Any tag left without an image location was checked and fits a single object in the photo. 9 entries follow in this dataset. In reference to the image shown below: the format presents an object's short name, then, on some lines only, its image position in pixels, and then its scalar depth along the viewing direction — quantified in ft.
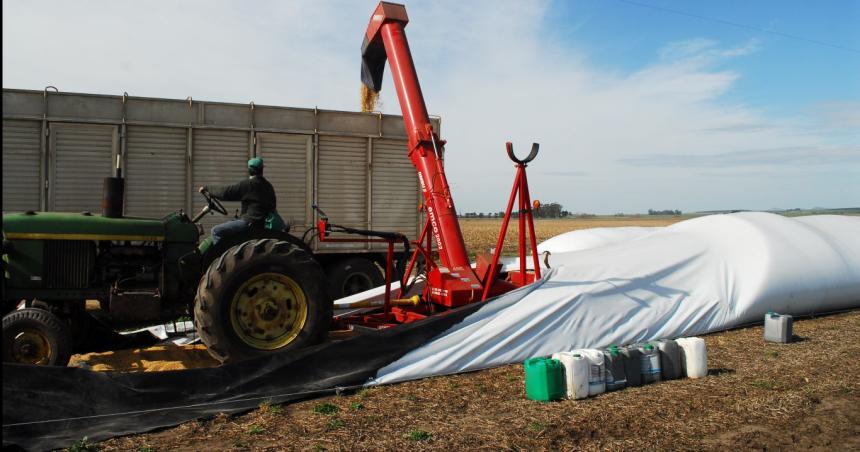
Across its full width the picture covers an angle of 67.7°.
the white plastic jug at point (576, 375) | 16.53
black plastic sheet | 13.02
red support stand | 21.74
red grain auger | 21.85
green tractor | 16.90
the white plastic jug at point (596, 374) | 16.98
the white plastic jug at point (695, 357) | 18.72
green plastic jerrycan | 16.33
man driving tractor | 19.48
